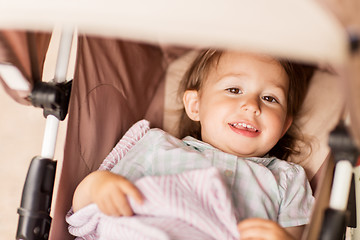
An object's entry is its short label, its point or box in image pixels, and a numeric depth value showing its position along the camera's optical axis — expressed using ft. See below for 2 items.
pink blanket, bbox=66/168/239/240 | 2.48
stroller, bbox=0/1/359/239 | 1.50
